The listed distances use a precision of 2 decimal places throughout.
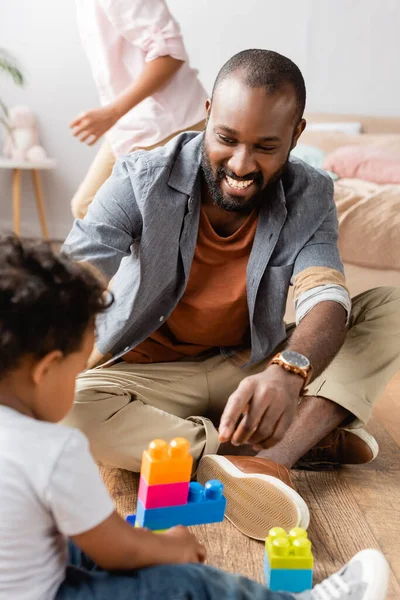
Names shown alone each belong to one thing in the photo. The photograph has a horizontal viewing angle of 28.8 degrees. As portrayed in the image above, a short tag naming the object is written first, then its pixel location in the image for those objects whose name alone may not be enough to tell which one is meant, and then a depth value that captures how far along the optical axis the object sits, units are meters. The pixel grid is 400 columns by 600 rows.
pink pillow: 3.27
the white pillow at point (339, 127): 3.94
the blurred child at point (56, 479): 0.81
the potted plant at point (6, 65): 3.78
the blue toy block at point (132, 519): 1.13
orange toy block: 1.04
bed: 2.59
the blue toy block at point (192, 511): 1.07
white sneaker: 0.97
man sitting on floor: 1.47
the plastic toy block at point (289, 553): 1.11
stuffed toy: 4.04
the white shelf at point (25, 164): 3.87
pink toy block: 1.05
